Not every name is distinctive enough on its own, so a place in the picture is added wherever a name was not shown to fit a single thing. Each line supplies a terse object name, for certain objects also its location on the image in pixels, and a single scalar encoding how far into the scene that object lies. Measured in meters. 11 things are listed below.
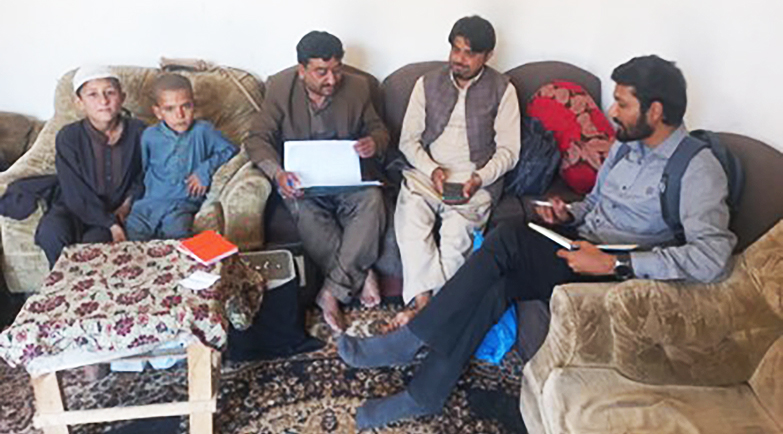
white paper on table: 1.83
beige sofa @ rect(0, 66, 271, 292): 2.42
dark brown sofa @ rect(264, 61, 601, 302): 2.94
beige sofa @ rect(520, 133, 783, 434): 1.66
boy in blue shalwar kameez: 2.41
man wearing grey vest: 2.44
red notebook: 1.94
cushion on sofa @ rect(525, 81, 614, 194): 2.66
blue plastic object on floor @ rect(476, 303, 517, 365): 2.27
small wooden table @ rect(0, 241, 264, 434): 1.67
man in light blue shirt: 1.75
